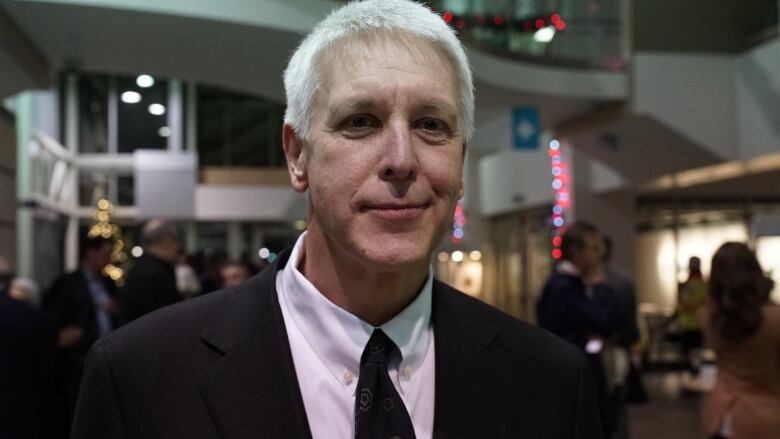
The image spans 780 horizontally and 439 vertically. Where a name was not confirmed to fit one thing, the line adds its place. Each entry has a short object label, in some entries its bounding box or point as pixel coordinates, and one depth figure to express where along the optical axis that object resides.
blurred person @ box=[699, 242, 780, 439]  3.57
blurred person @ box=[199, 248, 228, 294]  7.83
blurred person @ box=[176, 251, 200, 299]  7.42
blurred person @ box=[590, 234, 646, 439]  5.14
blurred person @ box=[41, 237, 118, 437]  5.25
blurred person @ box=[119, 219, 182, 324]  4.69
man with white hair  1.20
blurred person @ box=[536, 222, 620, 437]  4.77
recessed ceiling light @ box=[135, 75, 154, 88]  16.52
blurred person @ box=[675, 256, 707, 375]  8.81
